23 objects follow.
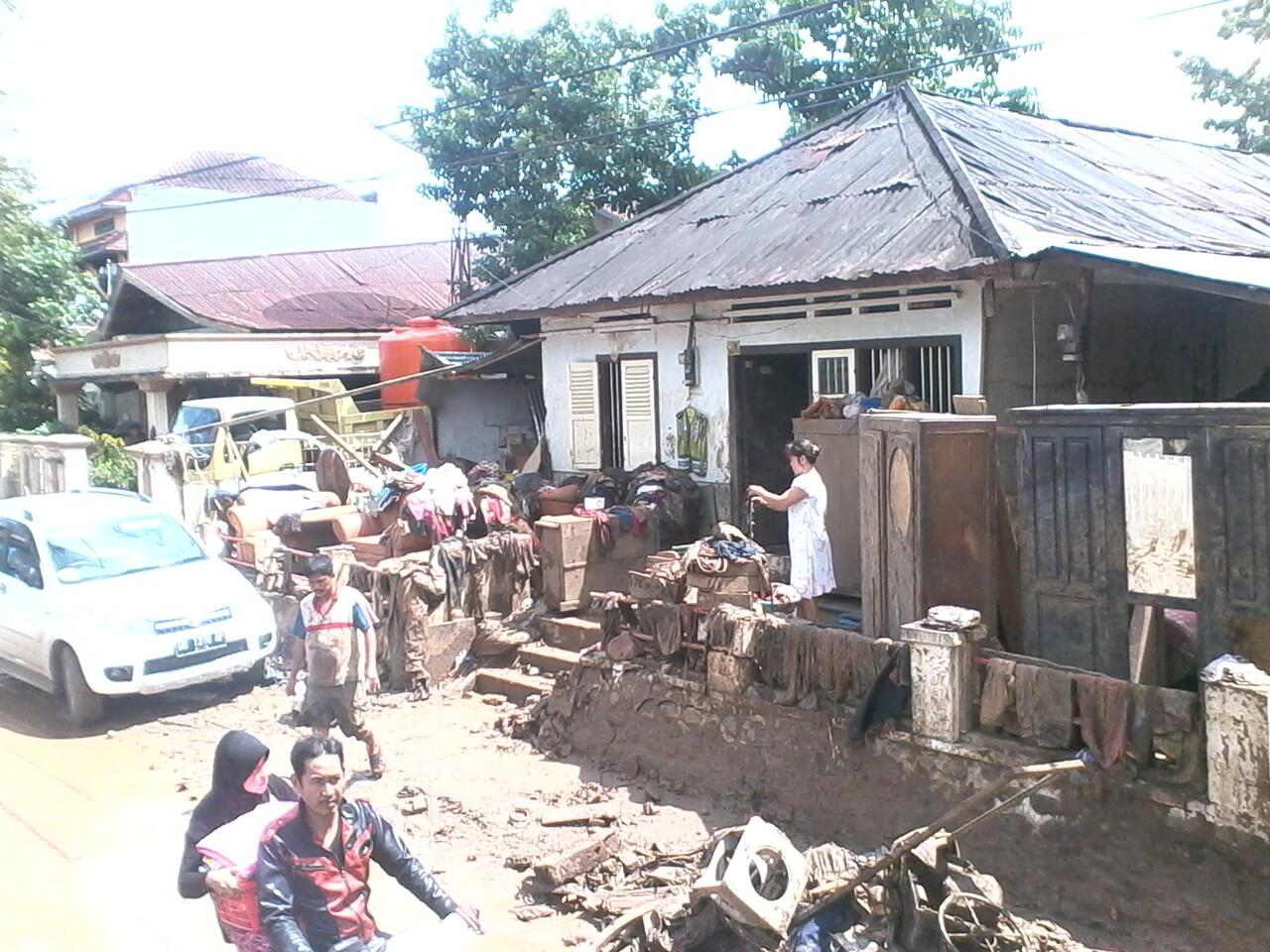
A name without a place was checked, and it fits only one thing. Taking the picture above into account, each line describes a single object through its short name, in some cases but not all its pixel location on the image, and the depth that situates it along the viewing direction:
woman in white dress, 8.59
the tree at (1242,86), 24.12
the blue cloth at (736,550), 8.74
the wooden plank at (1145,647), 6.39
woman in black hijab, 4.77
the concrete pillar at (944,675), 6.77
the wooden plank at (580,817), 7.78
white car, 10.21
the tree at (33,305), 25.23
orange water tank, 19.59
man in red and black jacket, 4.00
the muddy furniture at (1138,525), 5.95
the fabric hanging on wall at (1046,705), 6.36
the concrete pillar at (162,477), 16.94
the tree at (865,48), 20.34
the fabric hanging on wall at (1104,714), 6.14
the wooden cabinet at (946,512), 7.38
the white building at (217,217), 33.22
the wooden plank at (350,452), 15.41
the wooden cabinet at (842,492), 9.67
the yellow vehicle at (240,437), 17.66
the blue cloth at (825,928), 5.55
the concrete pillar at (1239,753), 5.57
